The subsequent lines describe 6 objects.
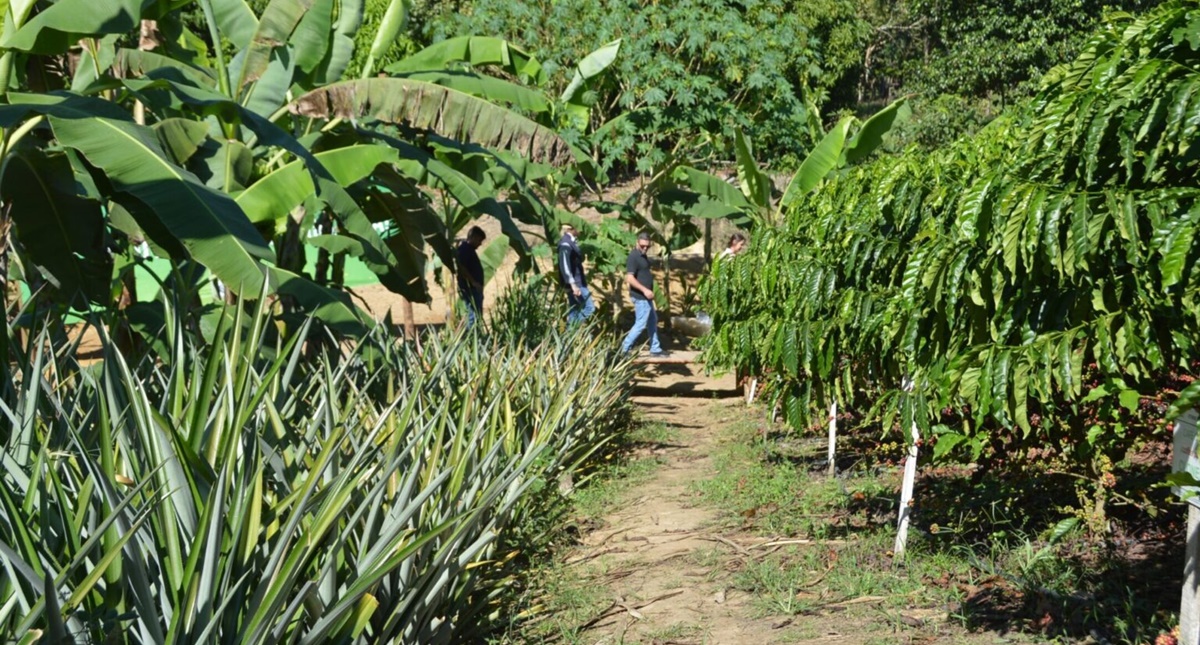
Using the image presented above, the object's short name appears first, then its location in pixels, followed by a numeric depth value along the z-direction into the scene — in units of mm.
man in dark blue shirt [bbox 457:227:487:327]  12923
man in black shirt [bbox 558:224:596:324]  14406
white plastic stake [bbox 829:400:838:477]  7777
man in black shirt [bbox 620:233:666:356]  14664
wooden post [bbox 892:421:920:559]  5875
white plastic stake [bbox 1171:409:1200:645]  3729
